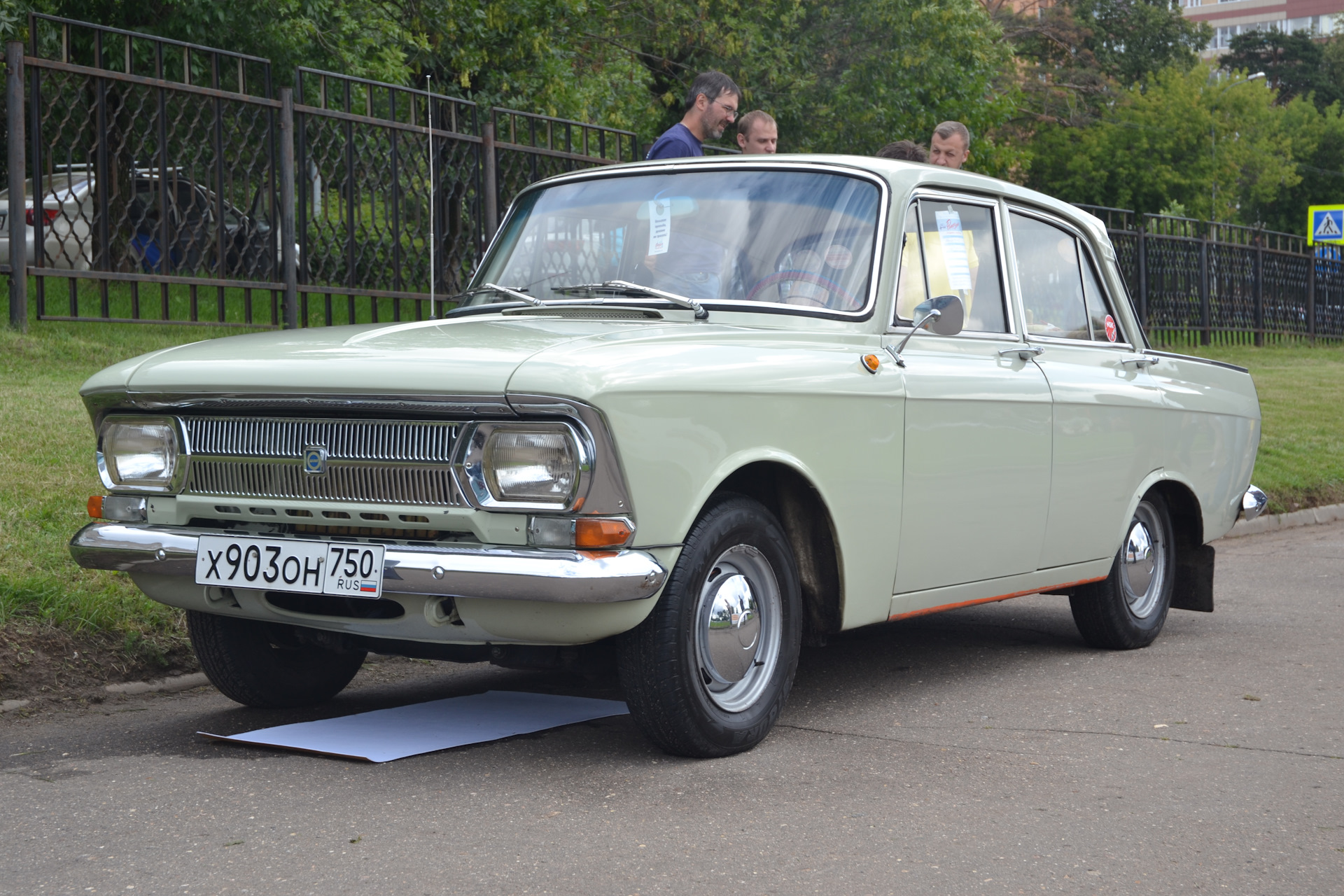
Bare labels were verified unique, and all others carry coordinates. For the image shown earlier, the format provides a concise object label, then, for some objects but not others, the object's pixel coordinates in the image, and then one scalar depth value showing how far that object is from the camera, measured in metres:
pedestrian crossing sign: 30.55
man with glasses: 7.87
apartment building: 116.94
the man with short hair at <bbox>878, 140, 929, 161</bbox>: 8.27
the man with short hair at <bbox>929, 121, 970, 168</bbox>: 8.63
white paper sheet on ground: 4.51
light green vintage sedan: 3.97
